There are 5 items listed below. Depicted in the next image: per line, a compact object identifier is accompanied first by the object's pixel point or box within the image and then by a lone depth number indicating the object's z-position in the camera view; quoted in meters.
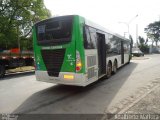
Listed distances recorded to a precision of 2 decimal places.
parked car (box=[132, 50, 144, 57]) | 26.27
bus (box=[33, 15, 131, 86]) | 4.46
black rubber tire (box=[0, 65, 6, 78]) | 8.15
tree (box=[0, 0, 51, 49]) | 18.00
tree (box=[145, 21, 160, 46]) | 50.83
